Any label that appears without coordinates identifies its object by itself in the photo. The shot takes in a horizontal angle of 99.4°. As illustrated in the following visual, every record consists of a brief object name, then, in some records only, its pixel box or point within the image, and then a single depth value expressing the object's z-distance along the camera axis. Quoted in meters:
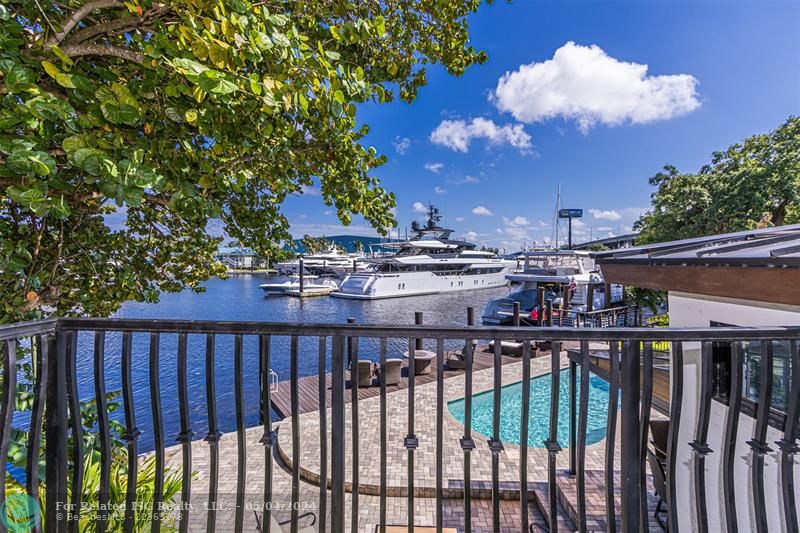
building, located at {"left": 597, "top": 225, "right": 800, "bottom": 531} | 1.39
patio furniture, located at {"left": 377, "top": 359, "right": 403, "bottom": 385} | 7.79
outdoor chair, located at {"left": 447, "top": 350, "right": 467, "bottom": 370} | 9.10
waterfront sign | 49.28
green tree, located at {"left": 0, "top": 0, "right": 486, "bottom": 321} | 1.13
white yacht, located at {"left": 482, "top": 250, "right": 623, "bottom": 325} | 17.72
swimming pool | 6.84
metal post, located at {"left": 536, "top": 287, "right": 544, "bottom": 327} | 13.72
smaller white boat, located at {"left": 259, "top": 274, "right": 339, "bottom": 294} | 29.55
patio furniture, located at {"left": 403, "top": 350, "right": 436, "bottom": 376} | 8.25
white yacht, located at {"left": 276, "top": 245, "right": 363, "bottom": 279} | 42.56
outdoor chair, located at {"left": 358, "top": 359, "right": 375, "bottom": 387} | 7.79
